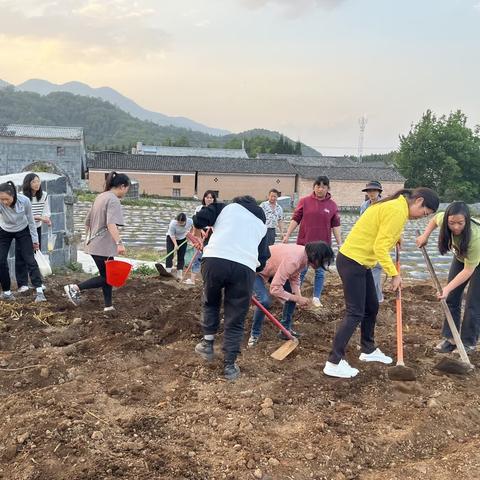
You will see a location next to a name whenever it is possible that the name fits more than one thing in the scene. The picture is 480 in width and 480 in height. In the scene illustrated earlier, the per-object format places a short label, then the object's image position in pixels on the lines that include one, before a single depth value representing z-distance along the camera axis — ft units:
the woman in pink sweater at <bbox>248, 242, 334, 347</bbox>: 12.41
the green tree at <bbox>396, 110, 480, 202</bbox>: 139.44
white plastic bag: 19.70
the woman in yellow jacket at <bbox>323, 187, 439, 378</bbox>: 11.05
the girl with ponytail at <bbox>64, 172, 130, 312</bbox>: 15.49
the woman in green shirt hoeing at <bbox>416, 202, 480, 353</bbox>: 12.78
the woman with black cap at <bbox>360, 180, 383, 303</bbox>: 16.97
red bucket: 15.43
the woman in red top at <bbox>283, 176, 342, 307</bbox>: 17.30
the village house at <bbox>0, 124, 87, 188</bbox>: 120.47
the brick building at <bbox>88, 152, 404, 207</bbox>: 129.18
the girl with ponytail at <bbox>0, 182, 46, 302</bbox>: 16.94
